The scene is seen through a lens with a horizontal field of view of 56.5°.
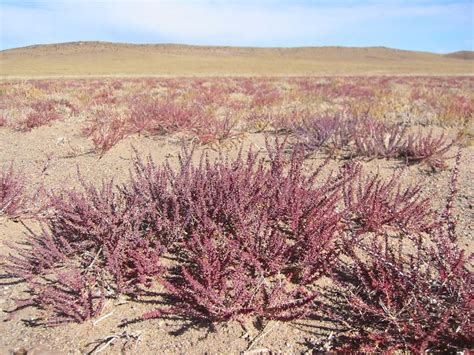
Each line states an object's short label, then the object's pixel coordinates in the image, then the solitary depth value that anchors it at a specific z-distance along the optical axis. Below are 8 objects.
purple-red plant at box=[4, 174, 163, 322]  2.65
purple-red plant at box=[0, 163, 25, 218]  3.88
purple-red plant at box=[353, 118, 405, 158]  5.52
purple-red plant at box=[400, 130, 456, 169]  5.11
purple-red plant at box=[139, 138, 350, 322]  2.50
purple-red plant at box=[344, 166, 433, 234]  3.29
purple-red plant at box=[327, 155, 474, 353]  2.15
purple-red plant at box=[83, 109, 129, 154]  6.23
